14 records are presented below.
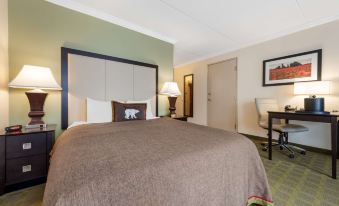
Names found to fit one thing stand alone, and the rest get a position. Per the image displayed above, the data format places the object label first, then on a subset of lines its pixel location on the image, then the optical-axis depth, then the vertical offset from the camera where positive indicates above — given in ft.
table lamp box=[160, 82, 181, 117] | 9.50 +0.71
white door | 12.84 +0.76
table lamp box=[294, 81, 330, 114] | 6.81 +0.55
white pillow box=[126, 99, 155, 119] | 8.13 -0.46
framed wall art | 8.63 +2.25
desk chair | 7.97 -1.30
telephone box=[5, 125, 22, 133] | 4.92 -0.89
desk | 5.79 -0.69
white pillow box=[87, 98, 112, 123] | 6.64 -0.39
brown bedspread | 1.98 -1.09
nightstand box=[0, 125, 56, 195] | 4.70 -1.85
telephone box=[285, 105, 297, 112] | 8.69 -0.29
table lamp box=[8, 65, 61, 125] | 5.16 +0.65
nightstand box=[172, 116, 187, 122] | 9.89 -1.01
